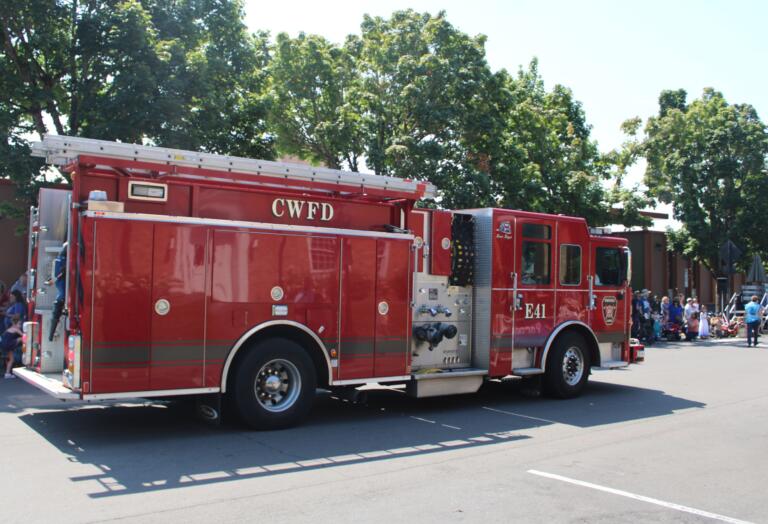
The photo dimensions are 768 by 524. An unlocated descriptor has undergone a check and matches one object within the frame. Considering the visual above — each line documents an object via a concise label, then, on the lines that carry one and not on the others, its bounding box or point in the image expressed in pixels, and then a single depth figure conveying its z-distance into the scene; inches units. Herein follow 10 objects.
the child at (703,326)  1054.4
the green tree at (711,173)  1176.2
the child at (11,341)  478.9
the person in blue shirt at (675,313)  1010.7
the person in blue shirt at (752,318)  920.9
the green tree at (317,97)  828.7
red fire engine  298.4
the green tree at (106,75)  563.5
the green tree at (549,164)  912.9
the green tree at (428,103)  812.0
